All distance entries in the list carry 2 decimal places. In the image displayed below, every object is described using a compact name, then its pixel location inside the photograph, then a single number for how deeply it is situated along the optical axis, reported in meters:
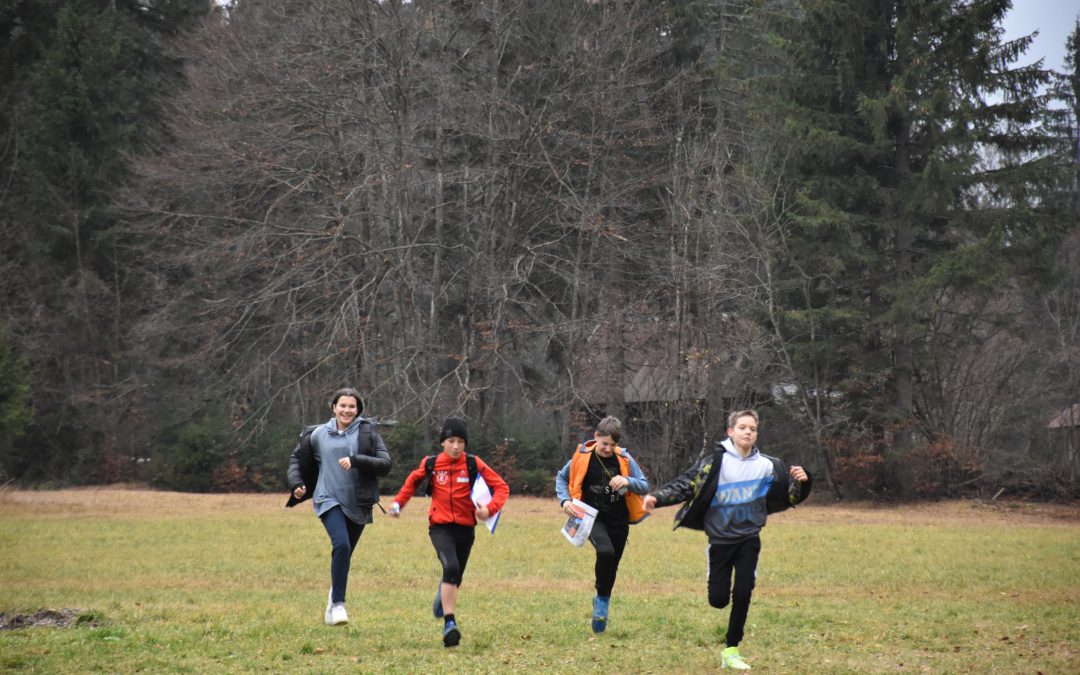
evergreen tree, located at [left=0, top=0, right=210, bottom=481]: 75.12
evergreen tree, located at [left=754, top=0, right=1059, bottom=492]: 58.28
